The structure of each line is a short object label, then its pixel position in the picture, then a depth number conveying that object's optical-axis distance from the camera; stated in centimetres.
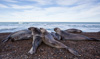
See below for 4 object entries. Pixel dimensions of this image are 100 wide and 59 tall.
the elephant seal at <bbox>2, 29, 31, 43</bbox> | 533
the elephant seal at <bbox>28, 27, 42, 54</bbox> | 331
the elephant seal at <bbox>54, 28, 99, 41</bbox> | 557
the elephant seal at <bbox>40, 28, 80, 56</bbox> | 333
